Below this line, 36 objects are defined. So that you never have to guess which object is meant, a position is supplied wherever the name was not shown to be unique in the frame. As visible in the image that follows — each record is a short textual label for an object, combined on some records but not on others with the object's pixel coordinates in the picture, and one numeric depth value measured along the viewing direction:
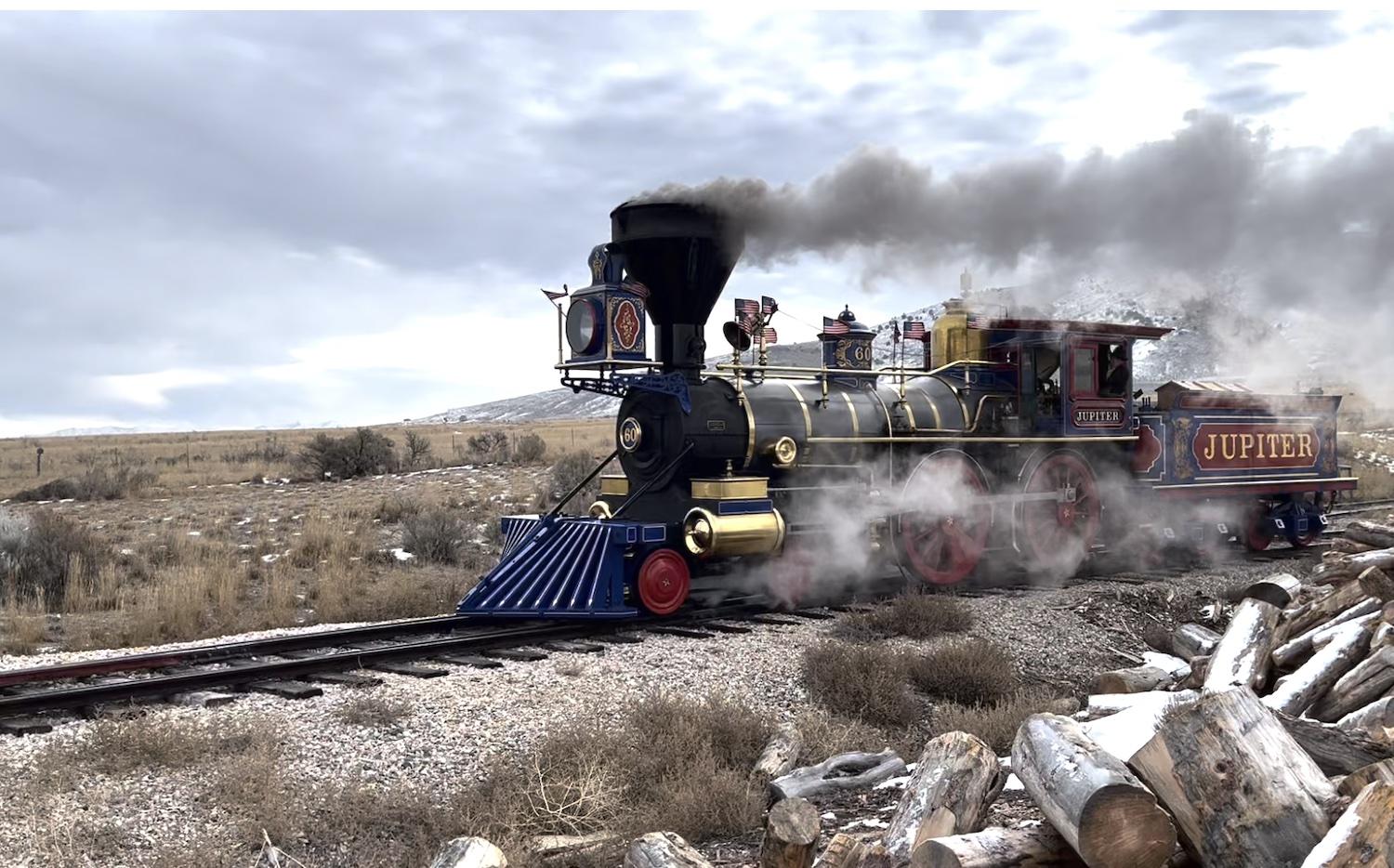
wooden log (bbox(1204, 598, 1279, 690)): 6.83
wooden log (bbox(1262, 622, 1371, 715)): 6.16
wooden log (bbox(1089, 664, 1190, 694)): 7.66
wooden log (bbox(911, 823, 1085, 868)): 3.92
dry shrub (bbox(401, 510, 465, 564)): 15.30
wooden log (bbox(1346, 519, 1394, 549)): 9.33
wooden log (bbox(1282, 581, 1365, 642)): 7.21
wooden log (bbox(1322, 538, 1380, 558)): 9.81
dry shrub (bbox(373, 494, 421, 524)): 20.06
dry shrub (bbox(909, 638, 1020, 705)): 8.16
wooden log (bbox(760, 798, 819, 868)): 4.14
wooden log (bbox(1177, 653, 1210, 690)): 7.40
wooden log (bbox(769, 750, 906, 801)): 5.82
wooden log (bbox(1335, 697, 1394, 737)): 5.30
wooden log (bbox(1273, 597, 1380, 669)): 6.84
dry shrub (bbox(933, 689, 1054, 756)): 6.80
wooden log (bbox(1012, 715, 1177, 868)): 3.68
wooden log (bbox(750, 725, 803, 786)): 6.07
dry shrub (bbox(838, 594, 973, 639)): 9.98
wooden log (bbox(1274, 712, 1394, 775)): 4.66
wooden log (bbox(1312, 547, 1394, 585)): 8.11
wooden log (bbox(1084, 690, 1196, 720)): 6.80
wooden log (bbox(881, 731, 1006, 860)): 4.29
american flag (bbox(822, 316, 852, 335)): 13.12
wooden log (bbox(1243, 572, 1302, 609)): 7.80
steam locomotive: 10.66
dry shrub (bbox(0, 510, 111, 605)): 12.71
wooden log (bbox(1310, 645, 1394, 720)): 5.84
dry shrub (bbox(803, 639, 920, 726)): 7.53
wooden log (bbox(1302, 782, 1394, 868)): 3.21
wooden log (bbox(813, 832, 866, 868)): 4.04
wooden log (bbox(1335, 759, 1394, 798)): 3.69
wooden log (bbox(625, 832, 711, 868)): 4.14
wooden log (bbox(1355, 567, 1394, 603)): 7.18
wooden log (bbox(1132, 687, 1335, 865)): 3.67
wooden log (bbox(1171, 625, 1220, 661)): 8.98
